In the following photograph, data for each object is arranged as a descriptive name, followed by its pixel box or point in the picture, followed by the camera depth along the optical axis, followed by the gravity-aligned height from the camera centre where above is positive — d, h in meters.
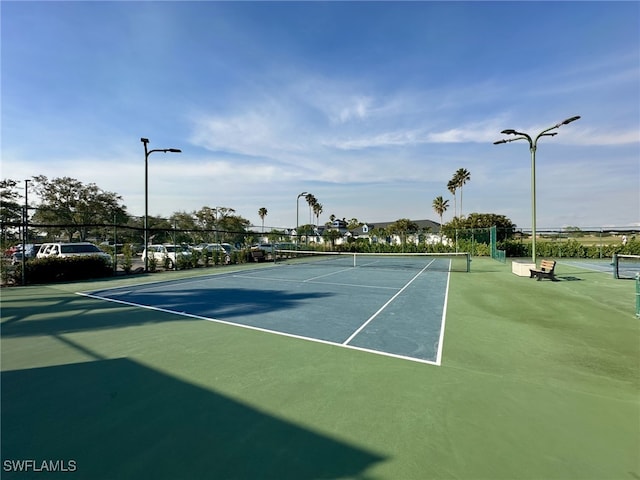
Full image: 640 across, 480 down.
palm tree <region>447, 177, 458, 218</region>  56.78 +9.42
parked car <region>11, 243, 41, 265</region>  13.30 -0.73
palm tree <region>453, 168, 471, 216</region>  54.94 +10.75
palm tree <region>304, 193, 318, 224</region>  70.76 +8.89
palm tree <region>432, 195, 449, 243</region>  64.19 +6.48
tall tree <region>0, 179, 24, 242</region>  27.26 +3.72
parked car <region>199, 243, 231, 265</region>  21.32 -0.87
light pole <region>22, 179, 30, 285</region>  12.87 -0.01
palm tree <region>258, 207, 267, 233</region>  77.38 +6.29
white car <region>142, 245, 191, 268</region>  19.37 -0.97
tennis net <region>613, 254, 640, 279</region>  14.30 -2.03
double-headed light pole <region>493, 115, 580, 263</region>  13.41 +3.60
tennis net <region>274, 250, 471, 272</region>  21.27 -2.08
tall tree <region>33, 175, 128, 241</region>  29.39 +3.85
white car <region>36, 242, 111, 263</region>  15.63 -0.59
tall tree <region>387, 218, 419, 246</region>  73.09 +2.57
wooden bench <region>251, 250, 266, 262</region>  24.50 -1.44
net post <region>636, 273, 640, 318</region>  7.06 -1.42
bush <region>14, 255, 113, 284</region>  13.51 -1.44
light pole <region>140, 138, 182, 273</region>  16.56 +3.26
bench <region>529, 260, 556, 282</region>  13.35 -1.62
